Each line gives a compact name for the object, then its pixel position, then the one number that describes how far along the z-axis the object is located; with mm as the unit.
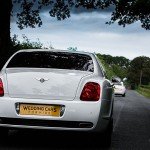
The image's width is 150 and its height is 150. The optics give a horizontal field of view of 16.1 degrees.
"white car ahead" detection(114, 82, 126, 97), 46066
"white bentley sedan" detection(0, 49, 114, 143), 7758
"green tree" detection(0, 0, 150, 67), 24781
